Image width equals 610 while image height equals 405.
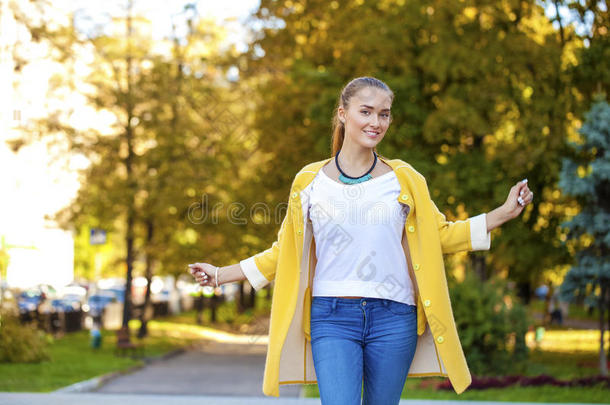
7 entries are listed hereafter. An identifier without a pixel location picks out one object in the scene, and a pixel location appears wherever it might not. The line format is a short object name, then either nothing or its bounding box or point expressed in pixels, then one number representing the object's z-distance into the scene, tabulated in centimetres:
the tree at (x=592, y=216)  1839
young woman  385
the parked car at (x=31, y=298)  3328
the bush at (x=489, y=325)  1609
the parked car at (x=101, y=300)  2756
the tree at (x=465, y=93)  2064
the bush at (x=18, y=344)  1716
